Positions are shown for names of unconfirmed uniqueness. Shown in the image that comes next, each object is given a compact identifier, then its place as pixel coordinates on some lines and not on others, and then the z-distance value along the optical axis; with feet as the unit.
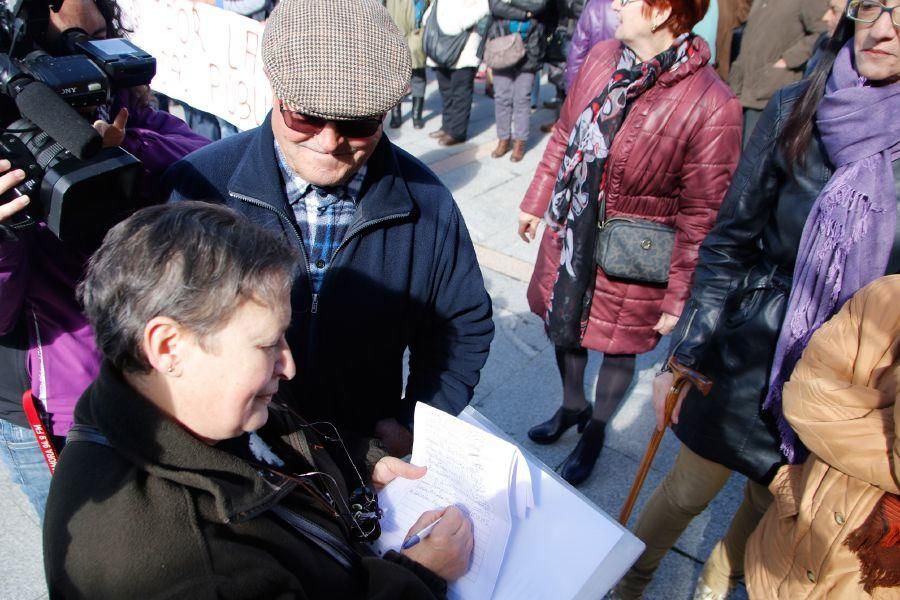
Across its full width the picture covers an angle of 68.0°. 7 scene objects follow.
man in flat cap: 4.51
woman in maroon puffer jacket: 7.35
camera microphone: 4.42
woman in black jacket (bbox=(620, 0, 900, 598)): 5.19
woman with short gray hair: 3.18
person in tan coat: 4.53
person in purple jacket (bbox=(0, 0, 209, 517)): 5.09
